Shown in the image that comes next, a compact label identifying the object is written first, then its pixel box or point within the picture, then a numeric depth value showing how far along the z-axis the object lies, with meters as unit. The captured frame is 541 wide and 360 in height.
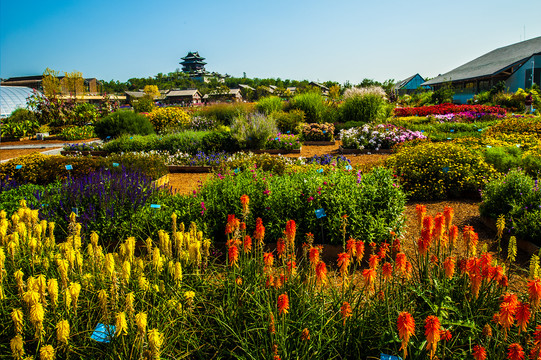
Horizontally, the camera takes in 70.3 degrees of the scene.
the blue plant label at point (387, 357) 1.79
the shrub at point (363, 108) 17.25
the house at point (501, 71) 34.50
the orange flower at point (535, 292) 1.70
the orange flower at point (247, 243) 2.51
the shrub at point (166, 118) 17.42
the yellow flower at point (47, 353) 1.55
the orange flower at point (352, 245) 2.19
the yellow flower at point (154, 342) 1.57
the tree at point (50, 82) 26.30
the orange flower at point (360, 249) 2.20
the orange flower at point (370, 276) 1.94
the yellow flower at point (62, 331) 1.64
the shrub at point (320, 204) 4.41
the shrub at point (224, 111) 17.19
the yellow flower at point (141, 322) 1.58
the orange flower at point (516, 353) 1.46
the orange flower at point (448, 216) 2.53
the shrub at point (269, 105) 18.72
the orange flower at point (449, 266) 2.11
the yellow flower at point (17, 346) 1.59
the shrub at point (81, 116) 20.30
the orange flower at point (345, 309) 1.96
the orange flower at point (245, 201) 2.83
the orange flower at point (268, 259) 2.27
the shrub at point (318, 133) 14.26
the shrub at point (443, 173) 6.68
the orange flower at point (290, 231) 2.35
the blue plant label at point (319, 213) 3.45
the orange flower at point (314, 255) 2.13
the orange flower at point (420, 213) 2.54
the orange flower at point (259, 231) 2.47
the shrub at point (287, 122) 15.26
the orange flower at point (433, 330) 1.48
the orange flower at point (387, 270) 2.12
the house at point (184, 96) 83.75
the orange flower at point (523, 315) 1.56
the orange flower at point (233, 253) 2.36
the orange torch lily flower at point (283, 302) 1.82
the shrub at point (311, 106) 18.67
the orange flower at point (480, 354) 1.55
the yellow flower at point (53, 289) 1.91
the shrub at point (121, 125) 14.48
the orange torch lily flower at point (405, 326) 1.47
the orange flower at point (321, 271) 2.03
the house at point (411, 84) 68.06
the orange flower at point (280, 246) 2.37
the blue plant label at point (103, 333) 1.85
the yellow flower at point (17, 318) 1.68
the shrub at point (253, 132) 11.91
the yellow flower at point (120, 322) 1.64
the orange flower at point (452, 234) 2.49
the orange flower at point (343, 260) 2.10
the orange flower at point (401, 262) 2.14
